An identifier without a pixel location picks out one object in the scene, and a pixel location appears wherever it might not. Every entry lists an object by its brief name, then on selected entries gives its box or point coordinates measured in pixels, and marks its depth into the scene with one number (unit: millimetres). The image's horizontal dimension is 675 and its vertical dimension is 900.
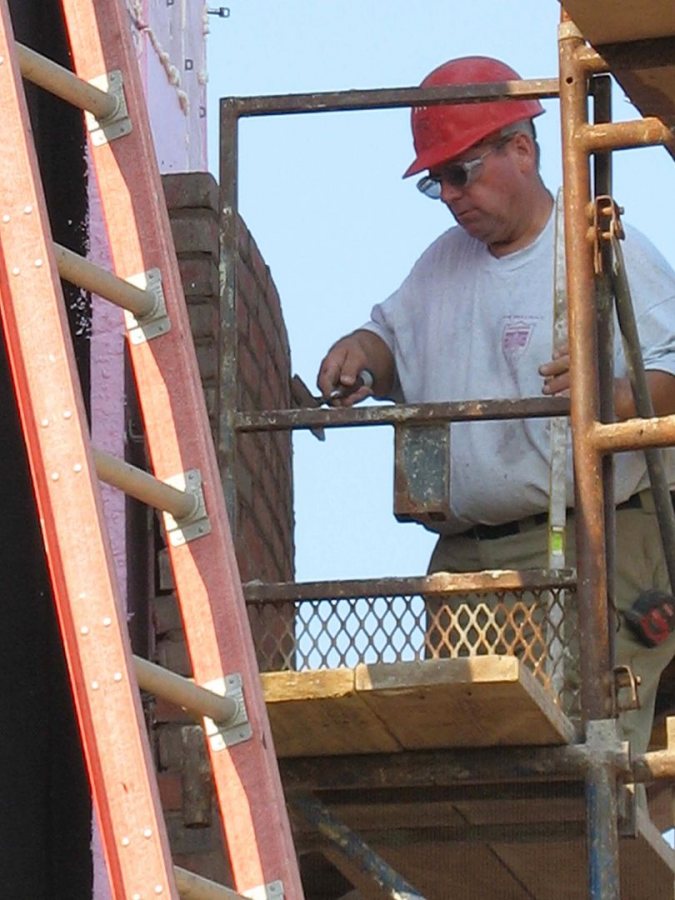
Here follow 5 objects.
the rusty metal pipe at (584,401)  10227
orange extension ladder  6961
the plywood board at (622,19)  9750
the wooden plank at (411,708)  9570
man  11195
